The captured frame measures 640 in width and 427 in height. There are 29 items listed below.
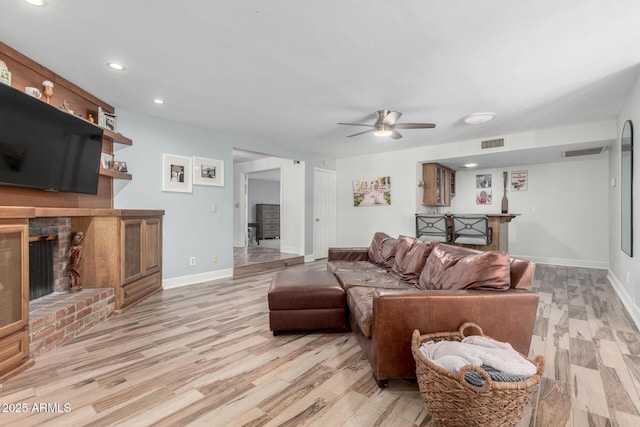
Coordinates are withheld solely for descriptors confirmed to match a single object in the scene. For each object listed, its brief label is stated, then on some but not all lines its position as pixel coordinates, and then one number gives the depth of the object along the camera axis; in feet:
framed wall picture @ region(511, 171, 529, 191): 21.36
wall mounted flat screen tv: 7.13
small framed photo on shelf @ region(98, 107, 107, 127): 11.21
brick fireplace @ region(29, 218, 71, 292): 9.74
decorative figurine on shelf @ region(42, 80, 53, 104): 8.82
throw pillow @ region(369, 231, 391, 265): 12.56
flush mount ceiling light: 12.67
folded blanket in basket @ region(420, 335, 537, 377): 4.63
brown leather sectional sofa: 5.96
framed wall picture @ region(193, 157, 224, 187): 15.11
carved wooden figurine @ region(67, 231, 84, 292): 9.96
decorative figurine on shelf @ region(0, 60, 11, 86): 7.51
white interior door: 22.15
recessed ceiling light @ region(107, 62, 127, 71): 8.71
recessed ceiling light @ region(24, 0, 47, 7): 6.09
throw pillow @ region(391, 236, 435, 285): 9.59
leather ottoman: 8.68
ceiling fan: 12.05
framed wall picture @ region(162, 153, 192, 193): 13.96
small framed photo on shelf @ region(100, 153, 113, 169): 11.43
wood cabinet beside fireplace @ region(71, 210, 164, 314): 10.45
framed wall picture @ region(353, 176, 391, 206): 21.13
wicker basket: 4.34
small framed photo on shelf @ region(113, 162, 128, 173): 12.16
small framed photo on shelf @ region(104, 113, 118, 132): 11.54
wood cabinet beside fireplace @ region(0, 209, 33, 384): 6.44
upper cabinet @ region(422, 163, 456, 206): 20.04
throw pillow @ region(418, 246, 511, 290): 6.44
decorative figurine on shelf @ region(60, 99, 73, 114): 9.64
